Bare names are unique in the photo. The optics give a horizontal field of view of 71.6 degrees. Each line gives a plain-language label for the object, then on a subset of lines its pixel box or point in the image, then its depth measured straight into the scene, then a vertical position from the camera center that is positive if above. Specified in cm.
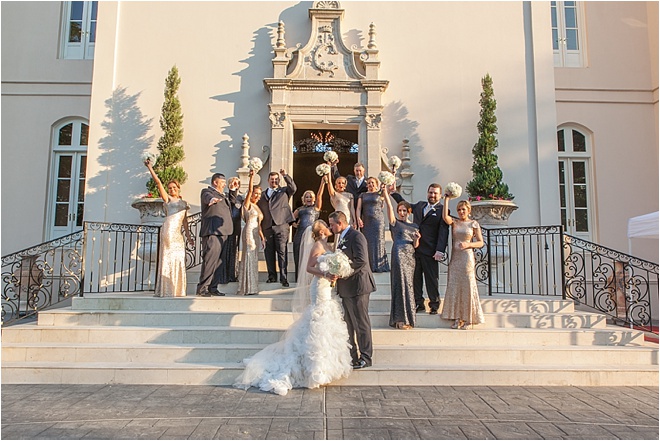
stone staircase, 535 -102
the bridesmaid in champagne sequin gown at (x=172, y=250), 704 +21
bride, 491 -94
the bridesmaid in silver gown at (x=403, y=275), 615 -11
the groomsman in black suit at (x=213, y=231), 702 +51
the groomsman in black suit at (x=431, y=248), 658 +27
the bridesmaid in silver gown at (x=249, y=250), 736 +24
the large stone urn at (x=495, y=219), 893 +97
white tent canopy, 799 +78
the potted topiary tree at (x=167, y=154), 907 +231
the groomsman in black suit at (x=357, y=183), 787 +144
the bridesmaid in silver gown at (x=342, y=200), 772 +112
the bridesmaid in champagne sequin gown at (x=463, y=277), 620 -14
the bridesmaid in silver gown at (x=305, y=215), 772 +86
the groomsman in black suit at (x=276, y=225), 774 +68
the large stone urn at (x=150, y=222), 877 +83
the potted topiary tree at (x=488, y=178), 912 +183
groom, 533 -28
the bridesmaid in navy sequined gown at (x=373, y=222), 740 +72
